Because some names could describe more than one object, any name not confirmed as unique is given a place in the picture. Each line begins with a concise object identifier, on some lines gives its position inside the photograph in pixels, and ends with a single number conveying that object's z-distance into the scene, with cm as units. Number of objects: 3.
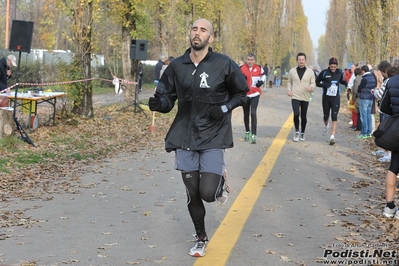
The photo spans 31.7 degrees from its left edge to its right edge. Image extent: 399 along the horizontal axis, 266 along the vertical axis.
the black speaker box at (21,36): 1465
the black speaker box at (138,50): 2414
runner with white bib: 1625
